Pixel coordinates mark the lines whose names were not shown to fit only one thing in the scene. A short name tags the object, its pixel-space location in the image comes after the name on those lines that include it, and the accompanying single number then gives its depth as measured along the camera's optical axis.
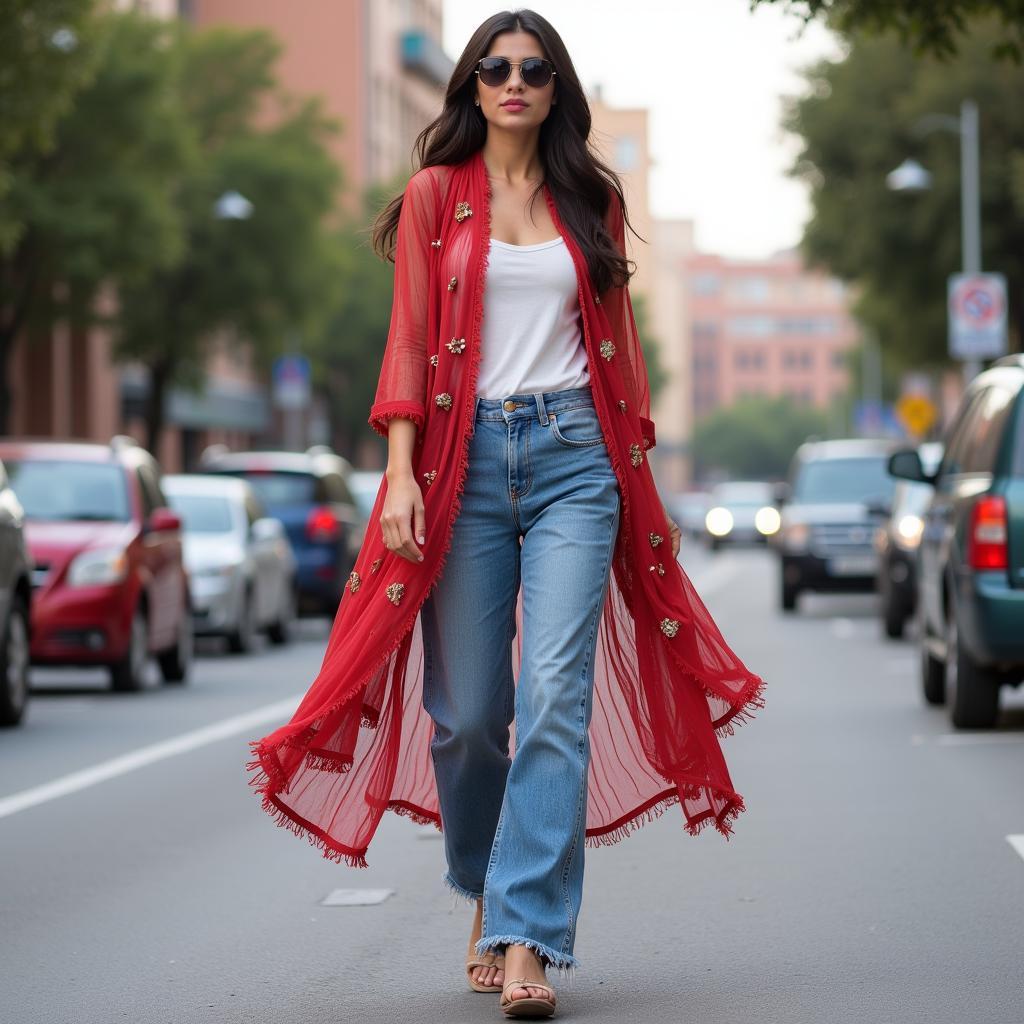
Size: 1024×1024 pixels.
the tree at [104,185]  33.97
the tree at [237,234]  44.00
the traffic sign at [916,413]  49.84
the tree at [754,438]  177.50
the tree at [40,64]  21.83
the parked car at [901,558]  20.61
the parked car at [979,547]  11.06
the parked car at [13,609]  12.49
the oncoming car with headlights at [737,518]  61.69
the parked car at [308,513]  23.41
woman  5.24
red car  15.12
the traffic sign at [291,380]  49.16
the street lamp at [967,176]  37.72
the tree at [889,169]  40.28
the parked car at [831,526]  26.19
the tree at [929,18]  13.98
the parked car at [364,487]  29.58
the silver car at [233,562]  19.62
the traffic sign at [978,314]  34.69
